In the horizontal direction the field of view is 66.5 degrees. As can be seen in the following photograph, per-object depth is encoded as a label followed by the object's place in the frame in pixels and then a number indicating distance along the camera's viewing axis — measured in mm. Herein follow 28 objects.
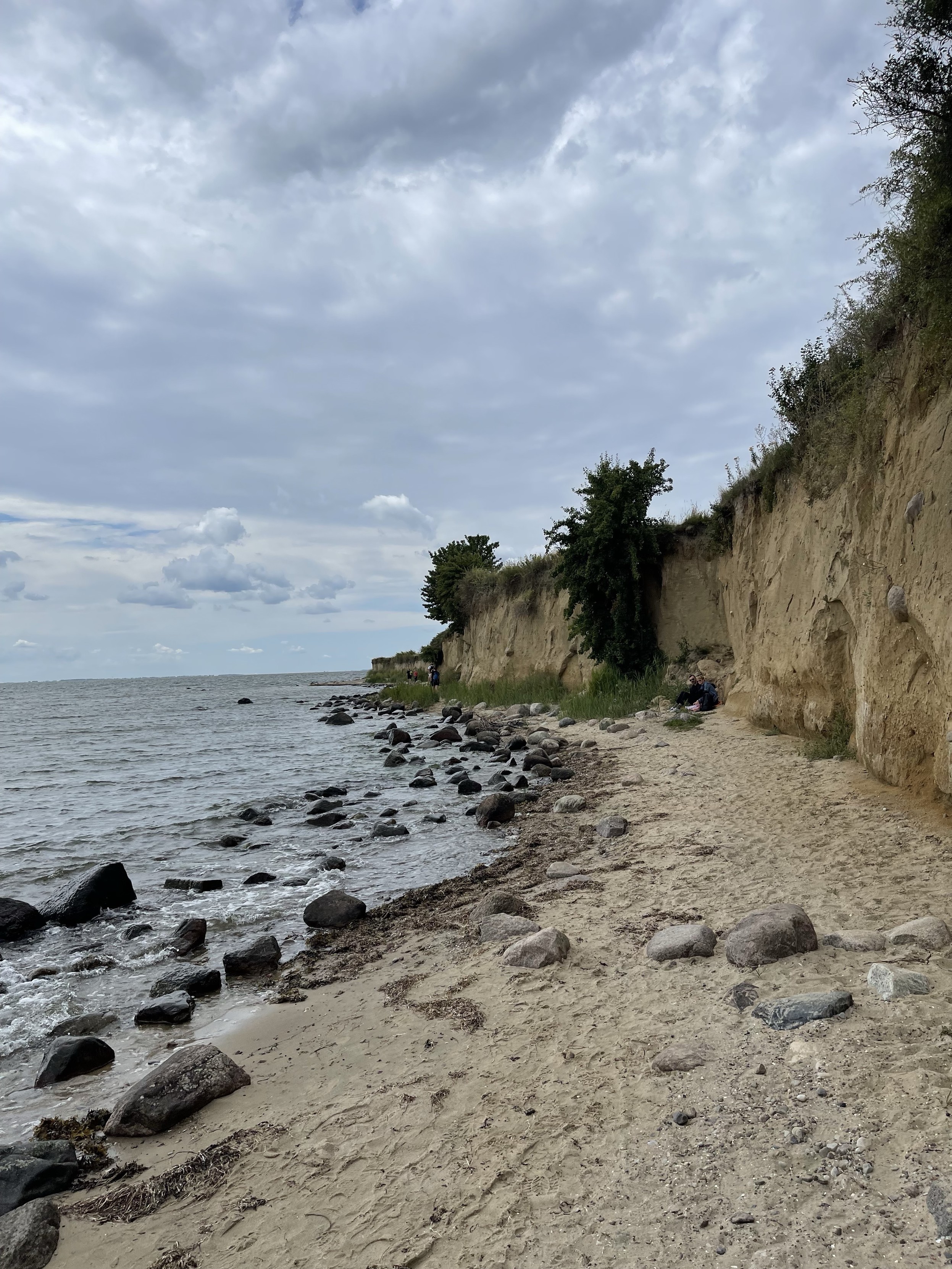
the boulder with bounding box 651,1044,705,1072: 3393
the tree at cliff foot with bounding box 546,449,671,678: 20844
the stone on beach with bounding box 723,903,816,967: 4281
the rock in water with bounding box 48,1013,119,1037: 4887
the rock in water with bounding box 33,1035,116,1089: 4316
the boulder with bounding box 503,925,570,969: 4875
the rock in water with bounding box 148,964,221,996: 5445
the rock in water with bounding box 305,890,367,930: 6762
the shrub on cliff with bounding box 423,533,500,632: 36500
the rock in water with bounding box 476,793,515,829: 10383
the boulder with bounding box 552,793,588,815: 10250
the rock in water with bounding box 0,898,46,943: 6871
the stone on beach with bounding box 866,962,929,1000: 3588
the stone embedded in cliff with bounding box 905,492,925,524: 7160
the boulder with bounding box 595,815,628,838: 8406
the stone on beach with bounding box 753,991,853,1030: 3512
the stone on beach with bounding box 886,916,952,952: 4137
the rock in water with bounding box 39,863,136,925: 7328
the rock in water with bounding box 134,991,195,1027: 5000
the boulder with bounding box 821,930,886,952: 4223
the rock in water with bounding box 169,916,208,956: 6398
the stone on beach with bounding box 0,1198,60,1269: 2824
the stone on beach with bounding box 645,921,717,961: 4605
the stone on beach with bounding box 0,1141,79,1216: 3209
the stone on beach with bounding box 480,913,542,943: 5523
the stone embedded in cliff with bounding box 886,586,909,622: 7426
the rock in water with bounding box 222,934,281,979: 5785
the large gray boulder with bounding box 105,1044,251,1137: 3697
